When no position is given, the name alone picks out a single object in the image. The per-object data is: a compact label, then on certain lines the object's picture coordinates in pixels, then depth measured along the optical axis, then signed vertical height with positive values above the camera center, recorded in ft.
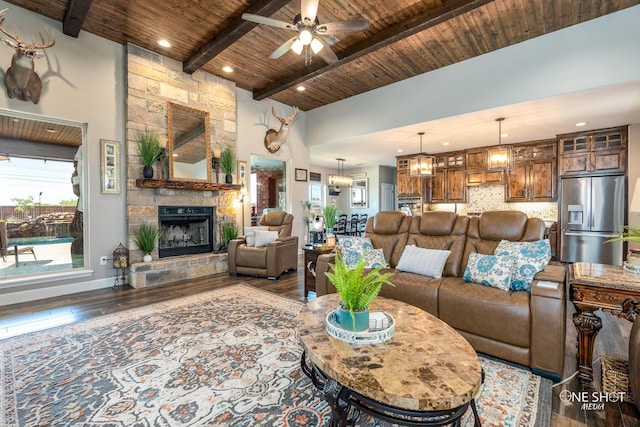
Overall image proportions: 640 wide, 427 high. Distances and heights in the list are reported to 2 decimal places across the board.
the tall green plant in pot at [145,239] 14.61 -1.51
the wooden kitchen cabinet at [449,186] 24.79 +2.03
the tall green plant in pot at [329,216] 14.52 -0.36
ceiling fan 9.04 +6.16
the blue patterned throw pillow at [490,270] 7.75 -1.79
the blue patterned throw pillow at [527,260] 7.52 -1.42
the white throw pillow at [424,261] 9.29 -1.77
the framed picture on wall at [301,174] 23.08 +2.86
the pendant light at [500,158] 14.87 +2.68
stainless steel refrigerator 17.49 -0.61
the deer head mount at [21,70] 11.18 +5.61
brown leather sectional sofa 6.53 -2.28
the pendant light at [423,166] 17.88 +2.69
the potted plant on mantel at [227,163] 17.75 +2.93
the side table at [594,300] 5.77 -1.96
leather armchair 15.43 -2.68
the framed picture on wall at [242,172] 19.33 +2.61
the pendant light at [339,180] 32.73 +3.35
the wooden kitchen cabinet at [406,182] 26.71 +2.54
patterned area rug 5.31 -3.83
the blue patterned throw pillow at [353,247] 10.95 -1.51
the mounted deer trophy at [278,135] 20.51 +5.46
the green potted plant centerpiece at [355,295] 4.99 -1.54
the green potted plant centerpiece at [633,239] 6.15 -0.70
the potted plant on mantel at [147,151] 14.58 +3.08
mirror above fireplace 15.92 +3.90
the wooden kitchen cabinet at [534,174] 20.65 +2.55
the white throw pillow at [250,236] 16.38 -1.54
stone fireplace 14.52 +0.99
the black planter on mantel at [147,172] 14.57 +1.97
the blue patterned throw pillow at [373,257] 10.66 -1.86
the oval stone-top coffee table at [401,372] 3.53 -2.27
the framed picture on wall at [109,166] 13.87 +2.18
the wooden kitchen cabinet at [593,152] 17.43 +3.61
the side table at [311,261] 12.50 -2.34
